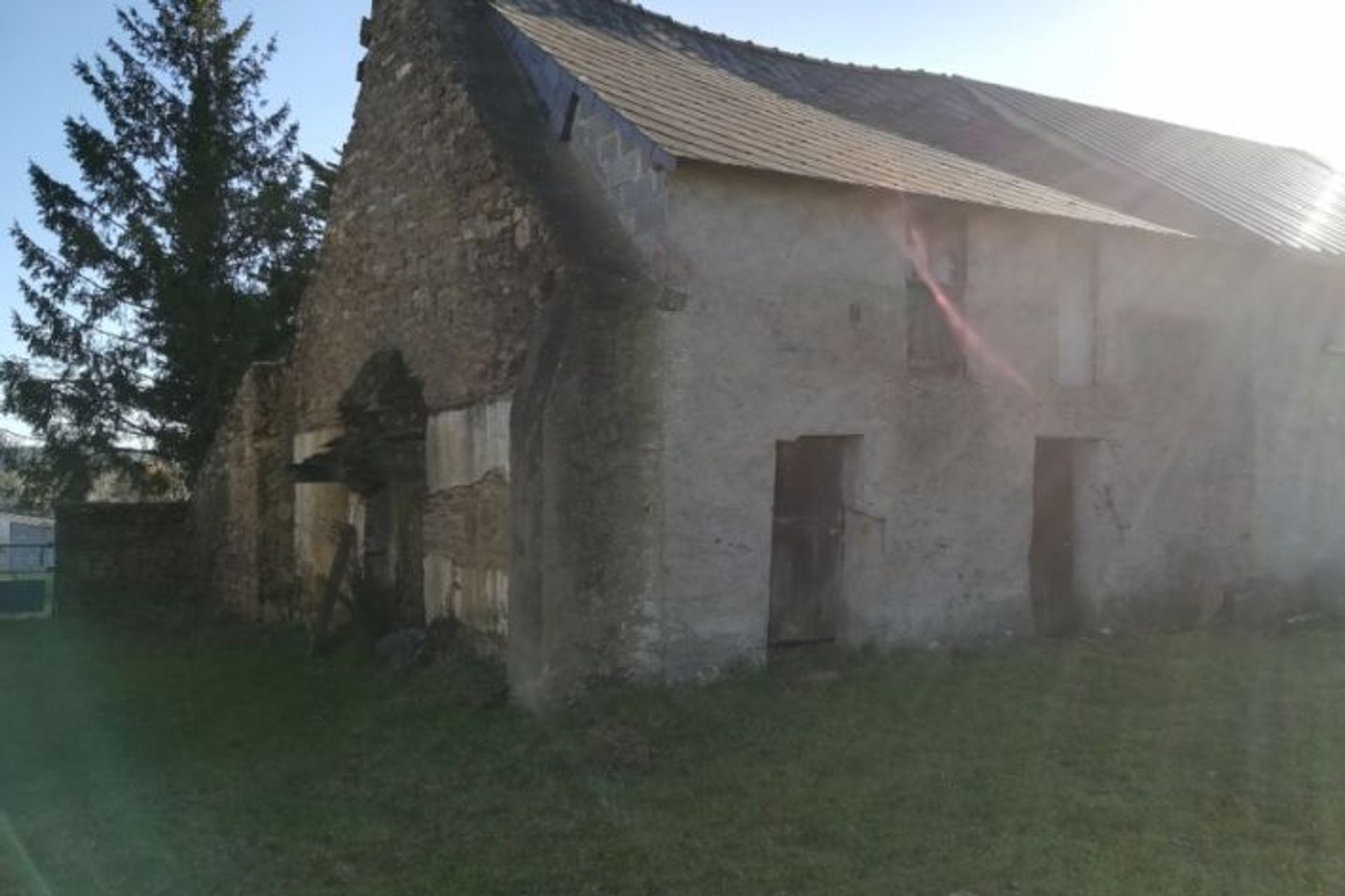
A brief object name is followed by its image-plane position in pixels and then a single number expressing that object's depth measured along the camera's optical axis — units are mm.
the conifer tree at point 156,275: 19984
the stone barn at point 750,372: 8656
